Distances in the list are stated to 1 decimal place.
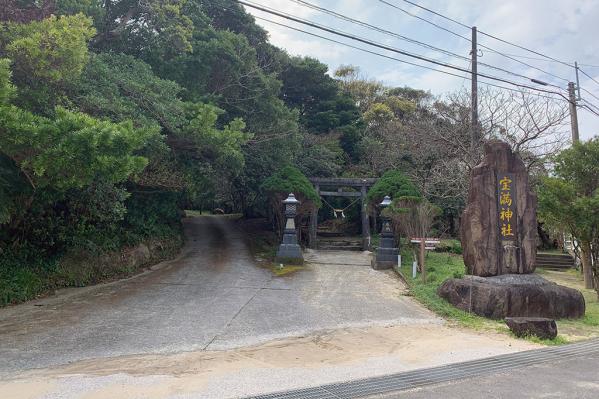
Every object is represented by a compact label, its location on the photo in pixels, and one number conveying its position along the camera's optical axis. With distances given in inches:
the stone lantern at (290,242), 553.0
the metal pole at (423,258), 423.5
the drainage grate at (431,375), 170.2
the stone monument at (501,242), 330.3
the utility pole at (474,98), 568.4
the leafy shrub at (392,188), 589.0
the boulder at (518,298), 320.5
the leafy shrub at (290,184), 616.1
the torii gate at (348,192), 721.6
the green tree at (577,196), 395.5
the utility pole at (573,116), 557.4
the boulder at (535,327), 271.0
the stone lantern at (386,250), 547.2
